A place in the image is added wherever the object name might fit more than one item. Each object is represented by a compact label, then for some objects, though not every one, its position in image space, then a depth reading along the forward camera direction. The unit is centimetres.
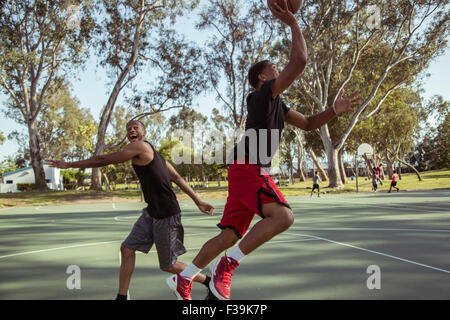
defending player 334
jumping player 289
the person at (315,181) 2217
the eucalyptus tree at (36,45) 2444
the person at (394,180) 2432
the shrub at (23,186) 4744
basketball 316
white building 4903
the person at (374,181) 2633
